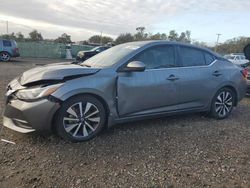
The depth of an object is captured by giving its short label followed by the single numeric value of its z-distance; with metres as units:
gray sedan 2.74
